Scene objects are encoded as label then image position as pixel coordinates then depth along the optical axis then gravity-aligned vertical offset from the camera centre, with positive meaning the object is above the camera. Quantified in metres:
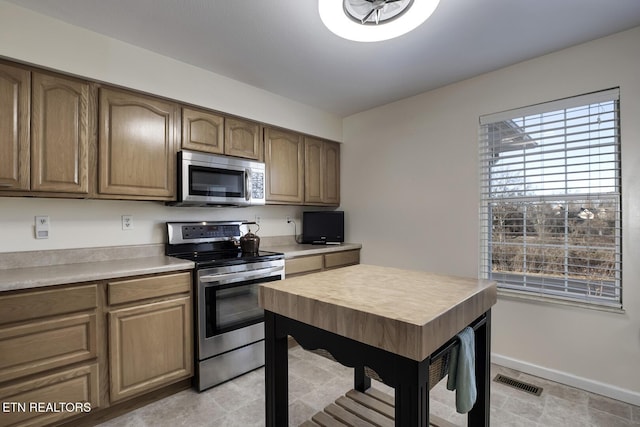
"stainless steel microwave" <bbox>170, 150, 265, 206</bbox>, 2.45 +0.27
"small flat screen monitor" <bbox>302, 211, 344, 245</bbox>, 3.59 -0.17
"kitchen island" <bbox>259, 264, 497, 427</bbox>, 0.88 -0.35
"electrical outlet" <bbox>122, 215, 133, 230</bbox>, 2.44 -0.07
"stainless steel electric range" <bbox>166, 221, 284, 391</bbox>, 2.24 -0.65
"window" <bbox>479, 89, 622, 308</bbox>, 2.16 +0.10
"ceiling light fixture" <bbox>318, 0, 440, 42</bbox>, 1.39 +0.89
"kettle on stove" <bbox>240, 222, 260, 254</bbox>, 2.75 -0.26
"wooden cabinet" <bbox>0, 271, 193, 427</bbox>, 1.60 -0.77
